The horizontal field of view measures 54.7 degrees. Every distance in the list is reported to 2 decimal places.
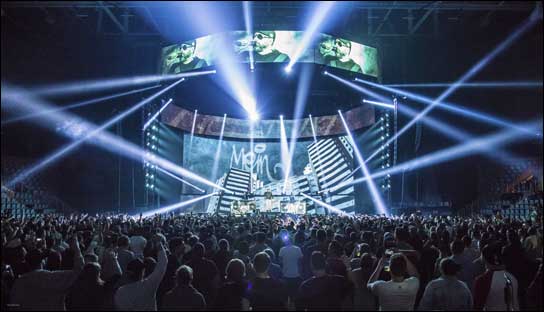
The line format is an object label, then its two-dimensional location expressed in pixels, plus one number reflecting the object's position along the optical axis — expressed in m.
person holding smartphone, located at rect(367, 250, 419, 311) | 4.90
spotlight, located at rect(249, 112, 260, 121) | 35.34
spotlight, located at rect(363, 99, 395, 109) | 25.29
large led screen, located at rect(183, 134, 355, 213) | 32.75
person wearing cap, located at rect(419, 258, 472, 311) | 4.89
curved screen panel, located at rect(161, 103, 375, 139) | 32.88
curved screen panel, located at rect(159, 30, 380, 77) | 24.53
